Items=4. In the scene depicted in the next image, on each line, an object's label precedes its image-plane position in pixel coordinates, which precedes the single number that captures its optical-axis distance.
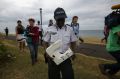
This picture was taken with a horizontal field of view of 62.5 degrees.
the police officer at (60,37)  2.23
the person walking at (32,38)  4.10
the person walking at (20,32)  5.19
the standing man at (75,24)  4.33
